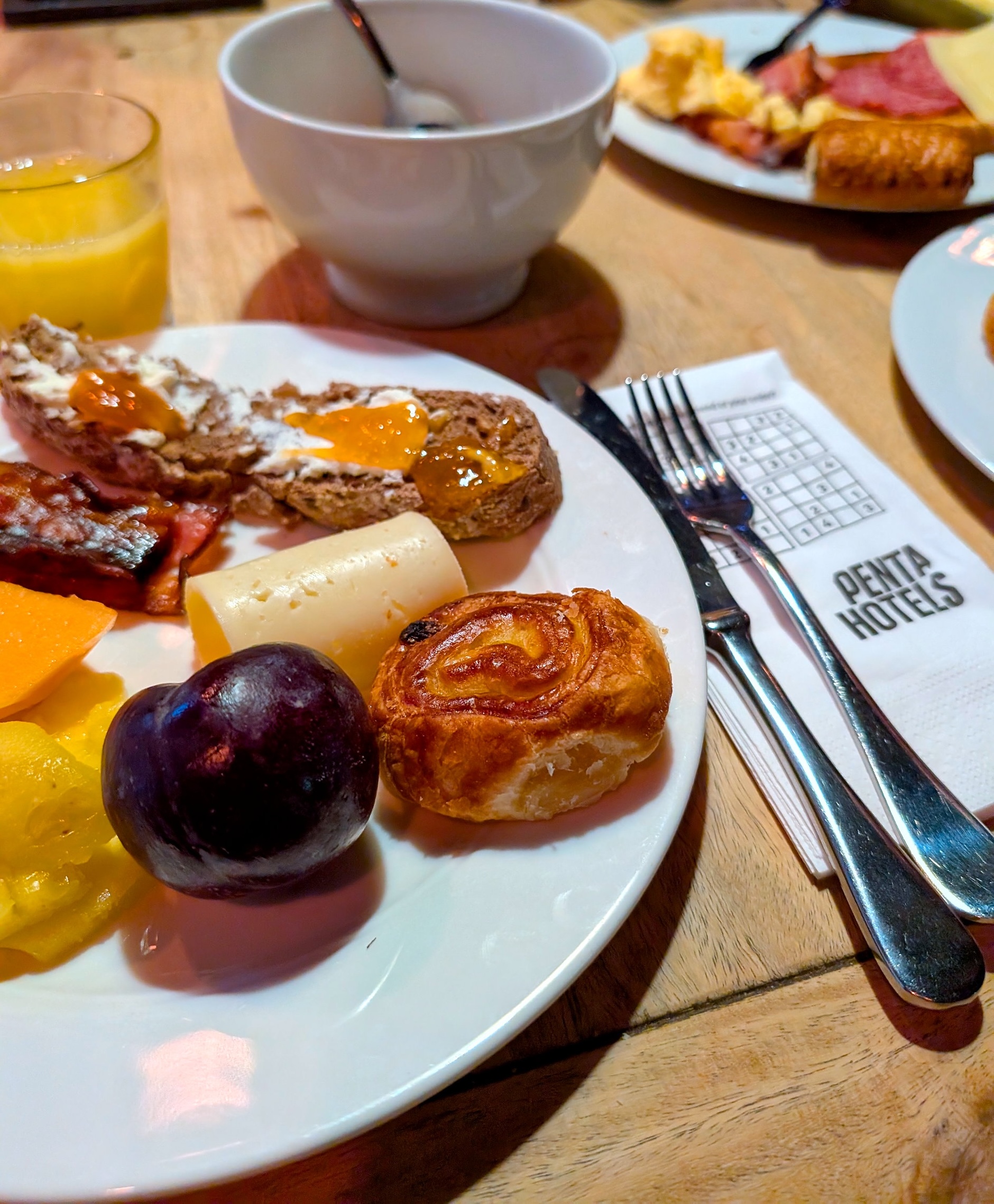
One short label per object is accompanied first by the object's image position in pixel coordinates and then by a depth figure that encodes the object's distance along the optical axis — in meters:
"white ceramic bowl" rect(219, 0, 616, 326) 0.33
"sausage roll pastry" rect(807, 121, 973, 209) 0.43
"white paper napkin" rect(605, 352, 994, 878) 0.26
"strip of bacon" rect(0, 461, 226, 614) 0.28
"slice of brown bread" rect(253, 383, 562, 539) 0.29
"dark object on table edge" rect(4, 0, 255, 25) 0.58
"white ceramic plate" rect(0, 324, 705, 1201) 0.18
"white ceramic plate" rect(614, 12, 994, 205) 0.45
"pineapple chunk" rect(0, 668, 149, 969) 0.21
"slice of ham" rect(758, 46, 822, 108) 0.48
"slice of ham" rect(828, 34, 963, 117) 0.47
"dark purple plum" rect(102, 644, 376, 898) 0.20
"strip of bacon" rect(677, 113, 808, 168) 0.46
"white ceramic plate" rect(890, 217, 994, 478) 0.33
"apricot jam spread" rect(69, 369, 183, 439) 0.30
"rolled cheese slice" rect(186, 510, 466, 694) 0.25
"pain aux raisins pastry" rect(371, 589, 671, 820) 0.22
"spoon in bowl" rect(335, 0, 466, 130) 0.40
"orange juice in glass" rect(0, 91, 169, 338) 0.34
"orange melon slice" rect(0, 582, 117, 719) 0.25
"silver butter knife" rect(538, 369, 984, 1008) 0.21
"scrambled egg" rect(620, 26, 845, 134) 0.46
